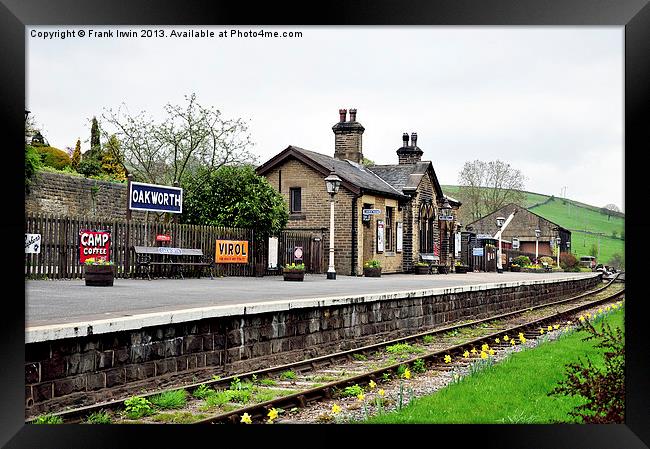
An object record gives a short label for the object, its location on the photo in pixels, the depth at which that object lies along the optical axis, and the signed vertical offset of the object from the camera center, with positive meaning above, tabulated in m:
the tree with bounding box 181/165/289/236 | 23.28 +1.18
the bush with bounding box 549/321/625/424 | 5.79 -1.21
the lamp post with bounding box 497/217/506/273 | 35.88 -0.68
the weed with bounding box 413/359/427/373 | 10.55 -1.78
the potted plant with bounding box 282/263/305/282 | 20.98 -0.93
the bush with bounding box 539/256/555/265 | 46.43 -1.32
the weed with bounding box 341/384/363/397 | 8.53 -1.70
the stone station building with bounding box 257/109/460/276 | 28.14 +1.46
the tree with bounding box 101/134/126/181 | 25.81 +2.75
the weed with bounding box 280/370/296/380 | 9.62 -1.73
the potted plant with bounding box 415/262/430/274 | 32.59 -1.26
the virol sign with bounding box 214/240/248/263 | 21.91 -0.38
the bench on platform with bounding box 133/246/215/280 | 18.93 -0.52
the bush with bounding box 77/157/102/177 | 27.33 +2.56
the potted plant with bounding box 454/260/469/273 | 36.24 -1.41
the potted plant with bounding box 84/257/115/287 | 14.94 -0.71
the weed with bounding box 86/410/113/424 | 6.69 -1.59
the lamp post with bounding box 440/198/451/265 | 34.44 +1.29
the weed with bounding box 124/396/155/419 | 7.16 -1.60
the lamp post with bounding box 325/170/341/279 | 23.14 +1.29
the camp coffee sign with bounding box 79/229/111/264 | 17.72 -0.16
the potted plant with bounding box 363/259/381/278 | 27.28 -1.09
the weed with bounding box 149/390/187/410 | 7.62 -1.61
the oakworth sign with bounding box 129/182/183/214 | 18.39 +1.00
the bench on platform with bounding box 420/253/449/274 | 33.15 -1.10
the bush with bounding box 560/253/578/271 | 47.31 -1.41
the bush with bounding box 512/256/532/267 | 45.81 -1.36
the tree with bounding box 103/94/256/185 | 24.44 +2.98
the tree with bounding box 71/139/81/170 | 27.41 +2.94
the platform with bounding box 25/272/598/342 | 7.53 -0.92
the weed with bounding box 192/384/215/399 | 8.18 -1.65
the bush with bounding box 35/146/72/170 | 25.16 +2.75
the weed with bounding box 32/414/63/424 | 6.39 -1.52
